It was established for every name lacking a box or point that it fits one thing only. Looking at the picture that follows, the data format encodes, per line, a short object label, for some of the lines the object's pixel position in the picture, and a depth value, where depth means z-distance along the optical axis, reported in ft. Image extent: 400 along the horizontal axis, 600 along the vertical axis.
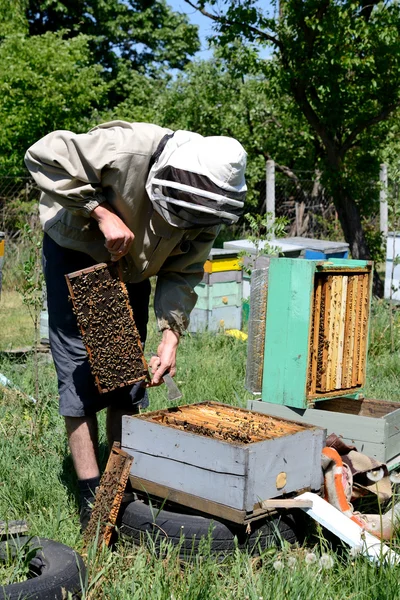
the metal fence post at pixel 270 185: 29.01
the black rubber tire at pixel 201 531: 7.94
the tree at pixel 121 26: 62.13
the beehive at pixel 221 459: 7.84
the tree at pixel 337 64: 25.59
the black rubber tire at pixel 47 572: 6.81
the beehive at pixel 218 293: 20.53
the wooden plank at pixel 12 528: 8.04
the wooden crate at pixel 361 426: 10.00
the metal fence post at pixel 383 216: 34.40
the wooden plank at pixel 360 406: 11.36
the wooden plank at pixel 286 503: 7.92
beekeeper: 8.25
